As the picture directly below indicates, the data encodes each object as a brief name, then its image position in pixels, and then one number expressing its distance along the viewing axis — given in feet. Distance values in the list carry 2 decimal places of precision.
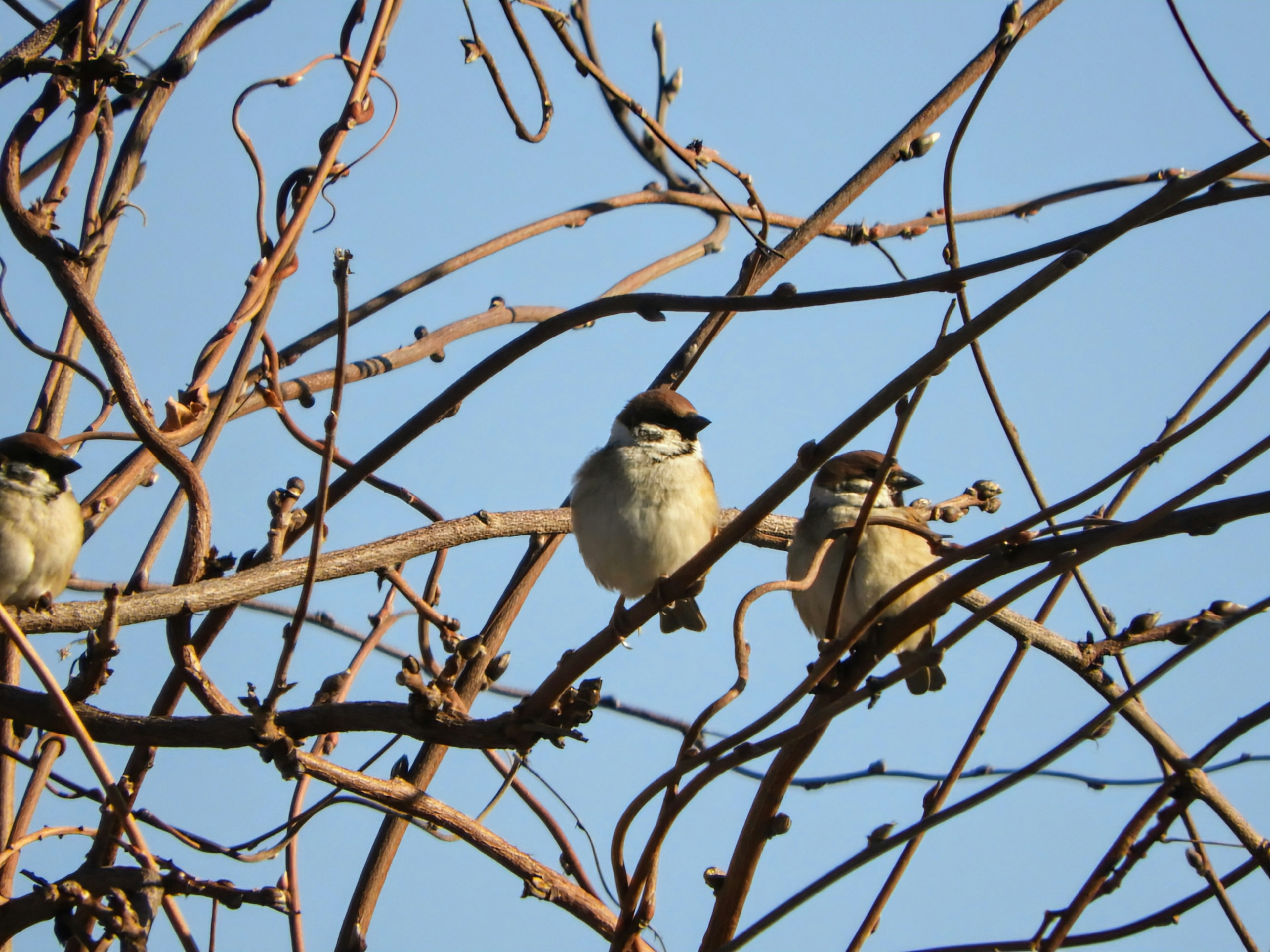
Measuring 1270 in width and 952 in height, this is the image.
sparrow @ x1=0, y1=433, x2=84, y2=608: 23.67
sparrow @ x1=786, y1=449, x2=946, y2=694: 22.66
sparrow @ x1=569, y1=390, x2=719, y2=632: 24.00
